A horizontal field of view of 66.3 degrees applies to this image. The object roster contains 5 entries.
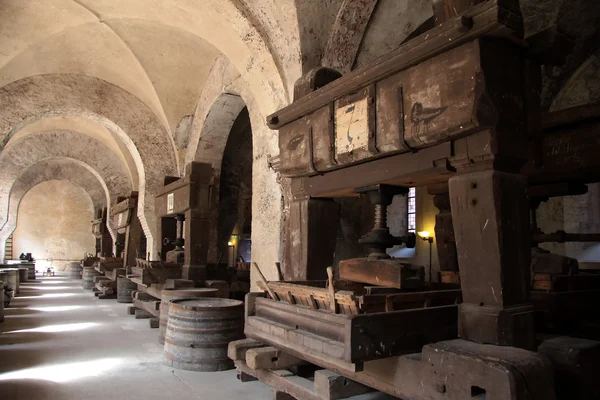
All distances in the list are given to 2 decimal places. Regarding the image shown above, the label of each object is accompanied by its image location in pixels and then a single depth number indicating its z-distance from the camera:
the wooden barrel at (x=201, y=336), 5.07
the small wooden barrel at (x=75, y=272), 20.72
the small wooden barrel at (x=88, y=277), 15.21
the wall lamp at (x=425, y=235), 12.48
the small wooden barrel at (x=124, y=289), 11.37
